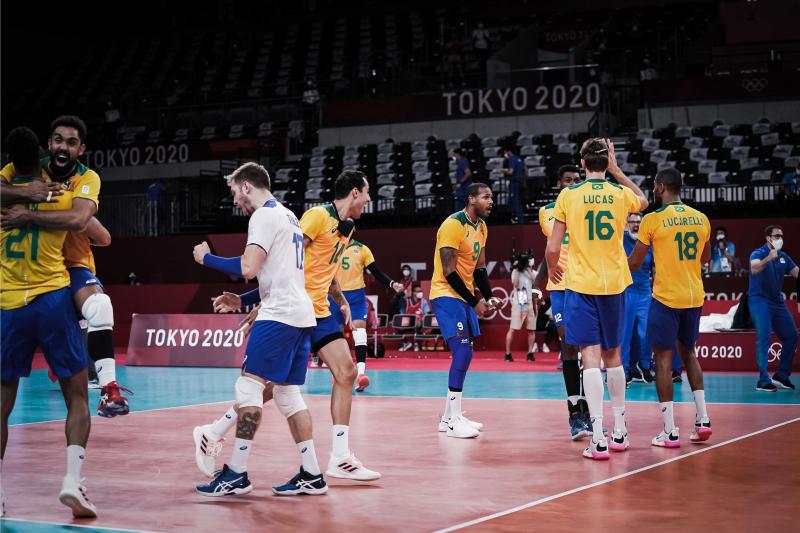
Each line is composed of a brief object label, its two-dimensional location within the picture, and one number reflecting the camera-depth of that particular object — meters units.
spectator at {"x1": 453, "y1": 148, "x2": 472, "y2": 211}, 24.55
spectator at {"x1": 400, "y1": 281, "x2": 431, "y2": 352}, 22.97
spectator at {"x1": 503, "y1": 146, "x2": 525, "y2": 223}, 24.42
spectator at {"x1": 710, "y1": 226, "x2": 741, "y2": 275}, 21.33
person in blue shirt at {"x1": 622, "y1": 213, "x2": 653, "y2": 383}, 13.91
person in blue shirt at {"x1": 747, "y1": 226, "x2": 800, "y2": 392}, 13.89
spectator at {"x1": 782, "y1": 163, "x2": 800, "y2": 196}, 22.33
